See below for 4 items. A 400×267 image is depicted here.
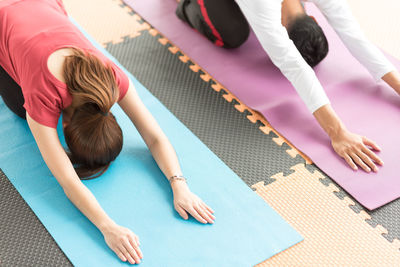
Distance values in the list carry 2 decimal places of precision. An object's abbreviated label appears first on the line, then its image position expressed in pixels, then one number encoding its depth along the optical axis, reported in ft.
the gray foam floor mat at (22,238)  7.09
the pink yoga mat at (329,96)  8.35
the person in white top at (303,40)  8.66
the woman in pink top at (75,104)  6.87
